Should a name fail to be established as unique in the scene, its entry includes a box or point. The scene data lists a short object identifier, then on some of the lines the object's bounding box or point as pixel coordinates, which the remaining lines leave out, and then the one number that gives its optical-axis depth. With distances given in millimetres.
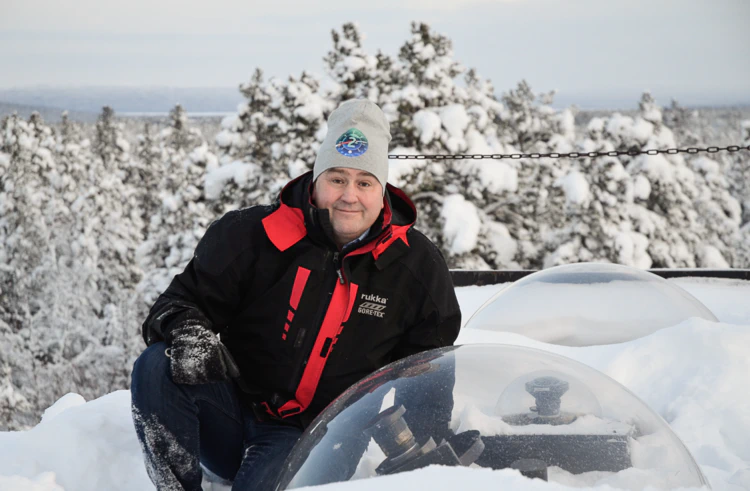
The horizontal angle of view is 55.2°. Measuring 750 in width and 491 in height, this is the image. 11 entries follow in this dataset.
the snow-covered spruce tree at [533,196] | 20064
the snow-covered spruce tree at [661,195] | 21875
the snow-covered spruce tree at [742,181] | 33875
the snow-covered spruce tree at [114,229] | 32188
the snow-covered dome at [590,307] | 4234
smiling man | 2609
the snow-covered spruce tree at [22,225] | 29234
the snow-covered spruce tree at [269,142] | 17734
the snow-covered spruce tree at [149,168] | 39594
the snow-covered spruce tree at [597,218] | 19688
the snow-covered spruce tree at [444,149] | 16359
